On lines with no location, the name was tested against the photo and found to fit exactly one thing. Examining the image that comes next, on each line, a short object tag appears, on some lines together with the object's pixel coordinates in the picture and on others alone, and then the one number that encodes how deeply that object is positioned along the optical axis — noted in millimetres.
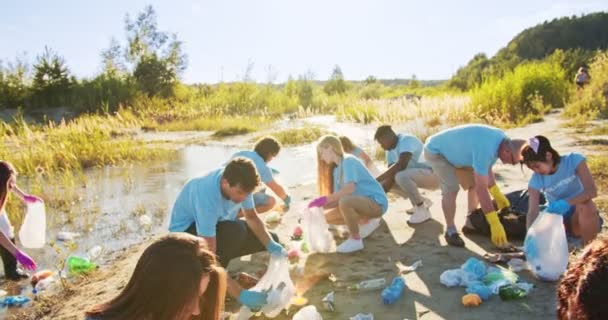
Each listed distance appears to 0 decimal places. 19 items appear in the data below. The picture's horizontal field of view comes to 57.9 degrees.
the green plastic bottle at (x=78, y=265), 5012
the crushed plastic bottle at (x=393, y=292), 3875
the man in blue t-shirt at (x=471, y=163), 4641
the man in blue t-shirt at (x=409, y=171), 5855
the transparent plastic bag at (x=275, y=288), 3639
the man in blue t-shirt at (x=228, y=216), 3539
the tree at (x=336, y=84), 28188
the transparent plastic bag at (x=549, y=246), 3889
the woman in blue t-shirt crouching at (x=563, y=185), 3912
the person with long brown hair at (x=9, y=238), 4645
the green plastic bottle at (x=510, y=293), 3725
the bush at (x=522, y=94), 13500
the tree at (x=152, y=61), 24062
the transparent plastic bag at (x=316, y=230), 4969
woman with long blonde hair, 5059
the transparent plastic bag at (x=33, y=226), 5211
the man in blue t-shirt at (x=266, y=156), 5559
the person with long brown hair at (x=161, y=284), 1899
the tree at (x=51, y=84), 21250
